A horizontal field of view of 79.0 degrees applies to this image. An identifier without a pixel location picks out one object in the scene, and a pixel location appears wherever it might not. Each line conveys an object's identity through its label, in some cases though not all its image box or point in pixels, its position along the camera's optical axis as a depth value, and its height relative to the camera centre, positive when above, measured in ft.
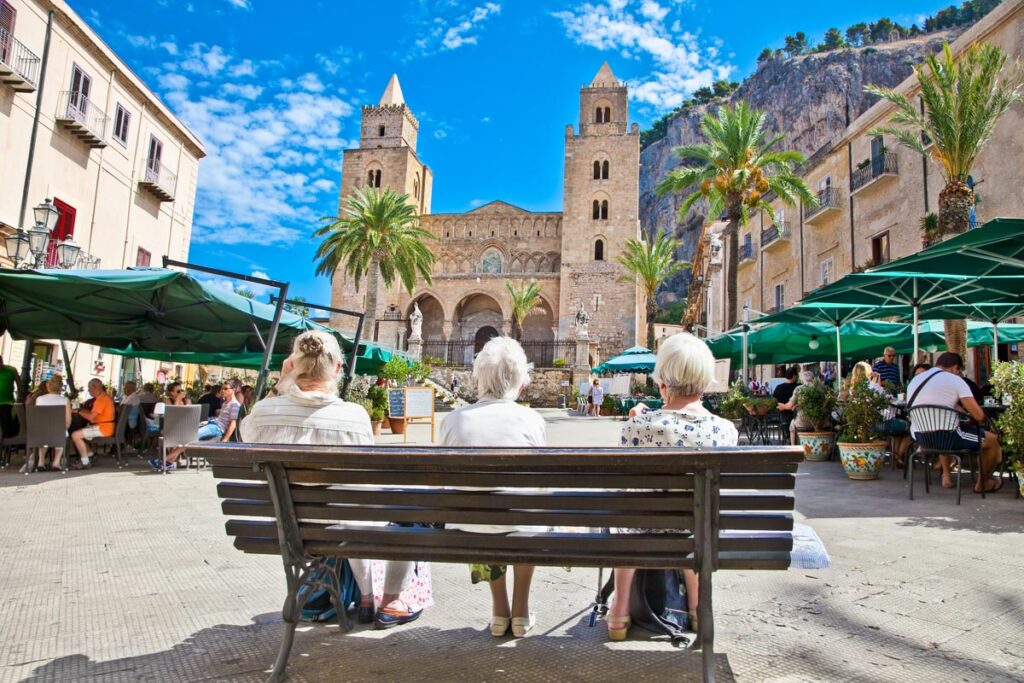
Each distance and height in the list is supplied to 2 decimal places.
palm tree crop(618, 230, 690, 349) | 106.11 +26.47
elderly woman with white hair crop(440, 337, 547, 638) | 8.37 -0.22
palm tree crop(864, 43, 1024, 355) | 37.55 +19.27
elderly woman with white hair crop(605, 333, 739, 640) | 8.21 -0.04
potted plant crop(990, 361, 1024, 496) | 17.28 +0.51
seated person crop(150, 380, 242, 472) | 25.94 -1.18
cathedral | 144.66 +40.44
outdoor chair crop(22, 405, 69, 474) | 24.17 -1.49
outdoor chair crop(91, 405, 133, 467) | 27.58 -1.97
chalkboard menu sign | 35.86 +0.09
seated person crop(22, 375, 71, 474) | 24.81 -0.65
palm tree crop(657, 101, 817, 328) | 61.21 +25.18
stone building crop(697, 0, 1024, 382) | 47.21 +22.38
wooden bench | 6.20 -0.98
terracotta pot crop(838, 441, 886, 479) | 22.81 -1.28
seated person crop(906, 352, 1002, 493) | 18.20 +0.86
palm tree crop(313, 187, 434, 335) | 95.71 +25.47
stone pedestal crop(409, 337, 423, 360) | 109.81 +10.41
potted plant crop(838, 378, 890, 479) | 22.71 -0.31
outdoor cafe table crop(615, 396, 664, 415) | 63.19 +1.40
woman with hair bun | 8.89 -0.38
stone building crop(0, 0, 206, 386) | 46.57 +21.29
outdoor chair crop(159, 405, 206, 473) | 25.46 -1.24
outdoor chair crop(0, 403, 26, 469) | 25.71 -2.10
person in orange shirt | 26.86 -1.28
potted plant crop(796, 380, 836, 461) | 28.12 +0.38
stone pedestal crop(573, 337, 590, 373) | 104.78 +9.75
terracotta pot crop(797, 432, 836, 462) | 29.55 -1.02
